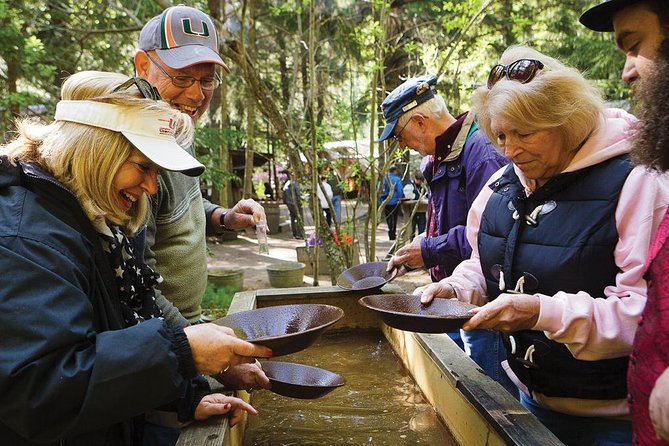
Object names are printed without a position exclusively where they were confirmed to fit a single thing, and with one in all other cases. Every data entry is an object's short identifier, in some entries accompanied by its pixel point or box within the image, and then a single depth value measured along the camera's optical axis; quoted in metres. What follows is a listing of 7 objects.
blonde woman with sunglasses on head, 1.30
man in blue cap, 2.28
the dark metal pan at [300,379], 1.69
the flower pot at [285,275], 6.20
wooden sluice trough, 1.46
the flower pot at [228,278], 6.12
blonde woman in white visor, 0.99
